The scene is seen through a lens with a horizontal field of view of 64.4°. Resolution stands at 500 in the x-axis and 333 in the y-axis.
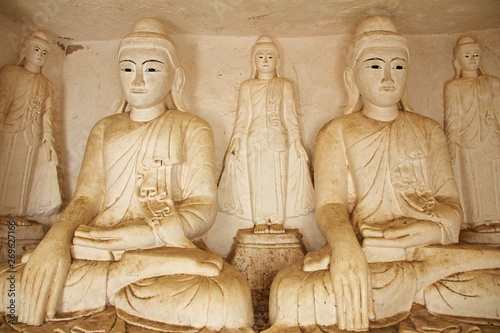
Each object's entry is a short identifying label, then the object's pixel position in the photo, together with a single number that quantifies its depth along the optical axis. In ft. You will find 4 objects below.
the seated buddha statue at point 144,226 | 8.23
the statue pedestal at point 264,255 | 11.25
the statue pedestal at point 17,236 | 10.85
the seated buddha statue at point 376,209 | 8.22
